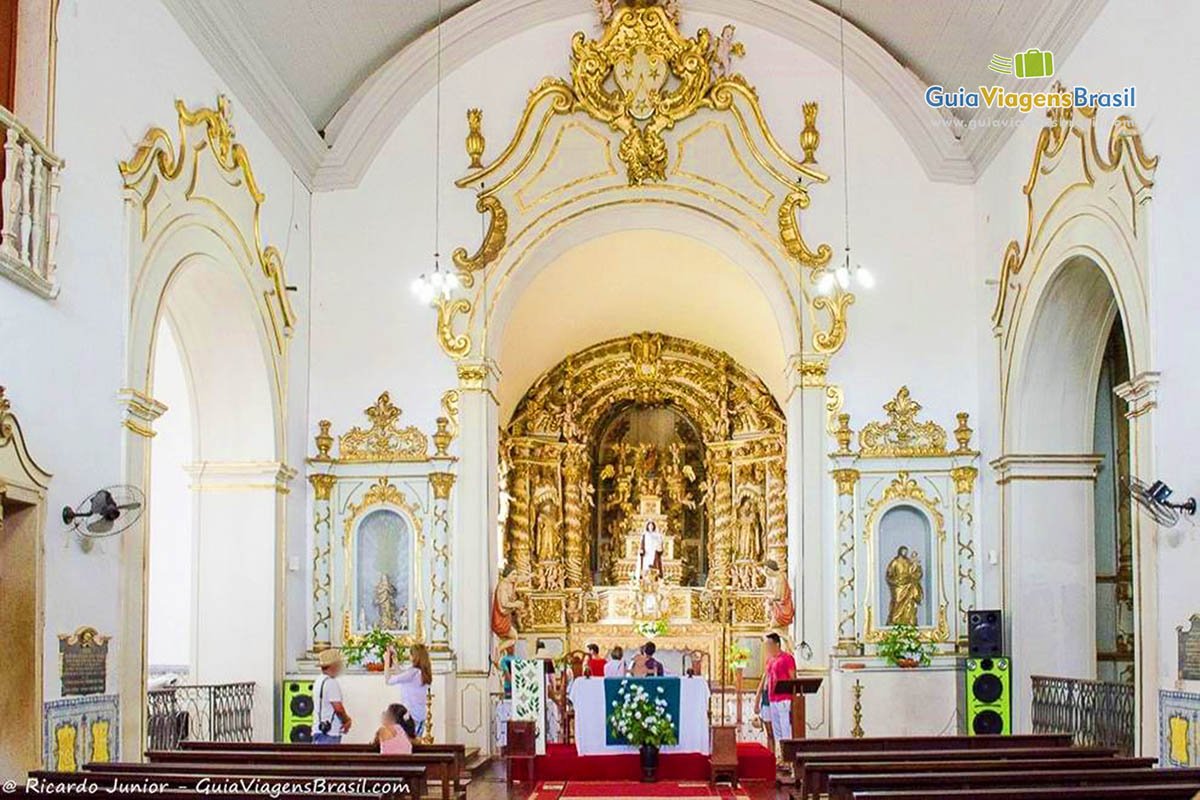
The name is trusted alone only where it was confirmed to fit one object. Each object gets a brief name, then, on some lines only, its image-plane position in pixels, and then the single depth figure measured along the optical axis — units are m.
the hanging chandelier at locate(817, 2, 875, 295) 16.06
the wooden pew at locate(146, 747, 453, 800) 11.18
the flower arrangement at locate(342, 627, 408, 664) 17.72
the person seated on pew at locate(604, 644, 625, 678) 19.20
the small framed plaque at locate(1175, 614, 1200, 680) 12.02
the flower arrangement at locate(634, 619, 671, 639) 22.62
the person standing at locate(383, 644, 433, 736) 14.36
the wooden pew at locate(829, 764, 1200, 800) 9.75
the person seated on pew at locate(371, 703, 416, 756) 12.75
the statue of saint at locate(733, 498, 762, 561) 24.09
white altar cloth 16.50
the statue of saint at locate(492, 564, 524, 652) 18.70
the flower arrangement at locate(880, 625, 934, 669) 17.58
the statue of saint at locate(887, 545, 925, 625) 18.16
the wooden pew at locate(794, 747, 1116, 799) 11.02
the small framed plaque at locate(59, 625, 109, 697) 11.88
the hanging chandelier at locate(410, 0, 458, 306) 16.06
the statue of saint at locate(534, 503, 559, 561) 24.20
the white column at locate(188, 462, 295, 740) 17.23
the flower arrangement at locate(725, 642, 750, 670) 20.58
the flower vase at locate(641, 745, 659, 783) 16.12
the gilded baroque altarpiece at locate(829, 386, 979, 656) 18.16
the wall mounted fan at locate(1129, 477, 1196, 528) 12.17
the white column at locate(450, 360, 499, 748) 18.17
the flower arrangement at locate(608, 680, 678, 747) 16.09
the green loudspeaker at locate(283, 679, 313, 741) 17.03
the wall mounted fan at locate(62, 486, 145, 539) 12.06
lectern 15.91
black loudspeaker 16.86
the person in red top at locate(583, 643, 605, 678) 19.36
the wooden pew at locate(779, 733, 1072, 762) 12.81
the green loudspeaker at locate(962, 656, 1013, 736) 16.94
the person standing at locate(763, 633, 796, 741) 16.91
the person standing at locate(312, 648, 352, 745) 14.55
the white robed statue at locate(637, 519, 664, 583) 24.38
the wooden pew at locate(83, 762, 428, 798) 10.05
